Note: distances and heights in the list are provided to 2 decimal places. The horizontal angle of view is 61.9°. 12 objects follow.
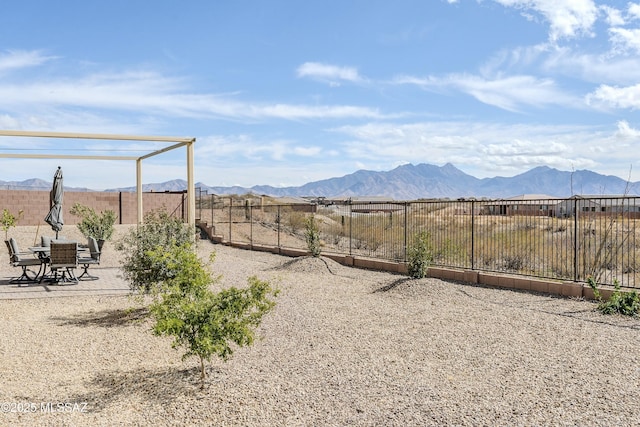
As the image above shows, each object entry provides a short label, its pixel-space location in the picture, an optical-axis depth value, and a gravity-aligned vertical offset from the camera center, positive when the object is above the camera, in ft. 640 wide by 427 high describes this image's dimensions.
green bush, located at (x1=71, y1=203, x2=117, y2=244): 62.49 -2.71
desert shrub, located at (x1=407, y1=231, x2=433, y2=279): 37.35 -3.97
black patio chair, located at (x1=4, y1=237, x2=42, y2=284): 38.73 -4.27
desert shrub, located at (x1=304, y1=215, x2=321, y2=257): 51.26 -3.61
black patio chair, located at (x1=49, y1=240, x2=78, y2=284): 37.60 -3.72
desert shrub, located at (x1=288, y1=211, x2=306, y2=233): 89.76 -3.15
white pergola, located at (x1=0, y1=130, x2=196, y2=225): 46.26 +5.90
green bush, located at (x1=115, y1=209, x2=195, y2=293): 28.17 -2.42
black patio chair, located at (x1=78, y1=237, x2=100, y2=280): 41.47 -4.41
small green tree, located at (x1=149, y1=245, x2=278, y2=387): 16.63 -3.59
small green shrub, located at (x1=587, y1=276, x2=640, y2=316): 29.48 -5.73
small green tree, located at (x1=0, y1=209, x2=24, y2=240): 63.89 -2.04
